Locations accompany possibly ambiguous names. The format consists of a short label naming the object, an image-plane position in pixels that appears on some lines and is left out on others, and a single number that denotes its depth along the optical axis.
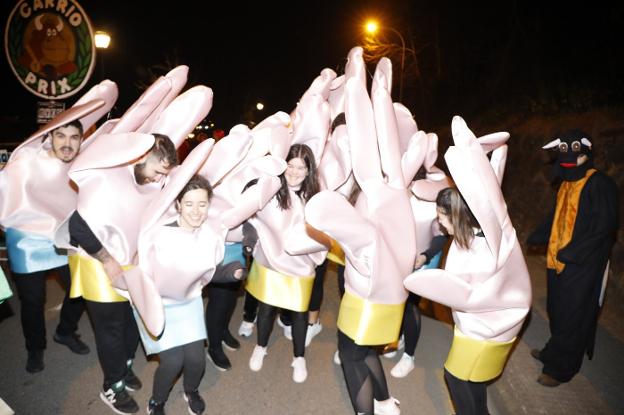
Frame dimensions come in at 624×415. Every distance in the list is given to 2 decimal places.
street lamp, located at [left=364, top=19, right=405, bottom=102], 15.28
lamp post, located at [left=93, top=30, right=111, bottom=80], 10.31
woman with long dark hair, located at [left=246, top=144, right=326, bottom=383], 3.35
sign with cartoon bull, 7.95
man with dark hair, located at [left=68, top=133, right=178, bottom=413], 2.72
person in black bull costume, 3.15
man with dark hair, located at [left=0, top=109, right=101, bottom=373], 3.22
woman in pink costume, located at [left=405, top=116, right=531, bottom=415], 2.19
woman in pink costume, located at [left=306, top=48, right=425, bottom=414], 2.46
